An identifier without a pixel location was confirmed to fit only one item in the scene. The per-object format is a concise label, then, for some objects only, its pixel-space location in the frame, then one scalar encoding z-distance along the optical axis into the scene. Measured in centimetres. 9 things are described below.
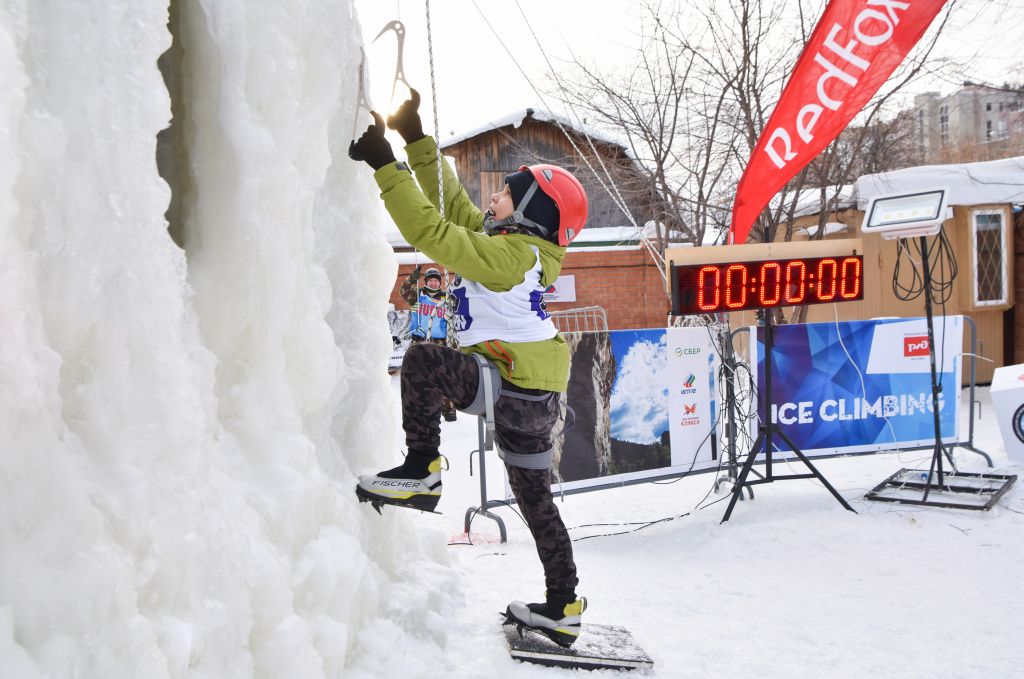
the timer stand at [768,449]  538
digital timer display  526
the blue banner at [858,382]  626
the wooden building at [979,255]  1125
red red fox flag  545
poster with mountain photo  578
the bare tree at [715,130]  995
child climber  288
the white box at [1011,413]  657
